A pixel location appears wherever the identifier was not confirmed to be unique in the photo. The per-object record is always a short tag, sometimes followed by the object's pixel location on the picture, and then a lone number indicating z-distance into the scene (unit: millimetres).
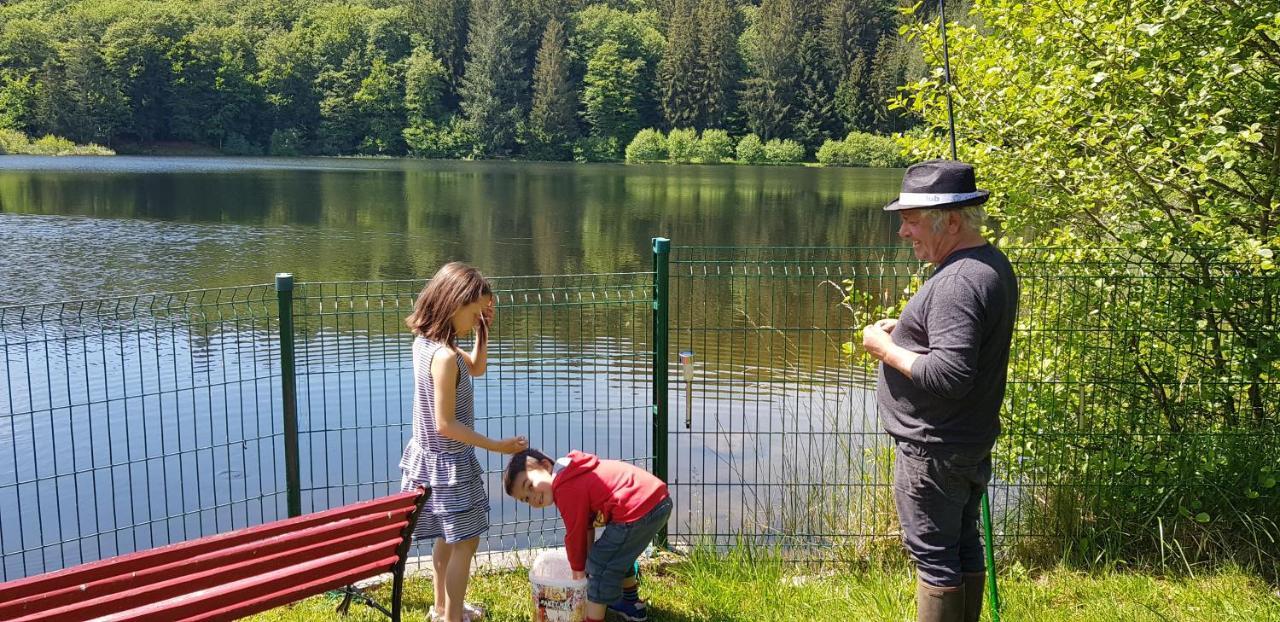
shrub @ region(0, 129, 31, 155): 73875
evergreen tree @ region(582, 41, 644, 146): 90812
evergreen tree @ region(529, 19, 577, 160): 88750
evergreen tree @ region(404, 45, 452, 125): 91188
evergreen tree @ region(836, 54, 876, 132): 88062
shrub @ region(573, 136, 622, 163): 87375
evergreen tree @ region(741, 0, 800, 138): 89438
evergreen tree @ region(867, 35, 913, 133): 84500
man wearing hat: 3209
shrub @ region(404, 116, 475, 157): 88625
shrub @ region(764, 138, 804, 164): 84312
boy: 3936
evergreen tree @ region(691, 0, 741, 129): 92562
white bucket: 4164
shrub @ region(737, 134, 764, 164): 85000
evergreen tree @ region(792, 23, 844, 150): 88375
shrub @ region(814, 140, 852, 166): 81831
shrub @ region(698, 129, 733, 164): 85000
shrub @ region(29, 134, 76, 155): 76125
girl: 4047
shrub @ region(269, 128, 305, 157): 88375
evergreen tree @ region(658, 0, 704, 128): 92625
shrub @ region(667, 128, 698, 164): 85000
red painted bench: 3295
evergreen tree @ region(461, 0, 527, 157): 89062
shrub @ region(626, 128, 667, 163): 85688
